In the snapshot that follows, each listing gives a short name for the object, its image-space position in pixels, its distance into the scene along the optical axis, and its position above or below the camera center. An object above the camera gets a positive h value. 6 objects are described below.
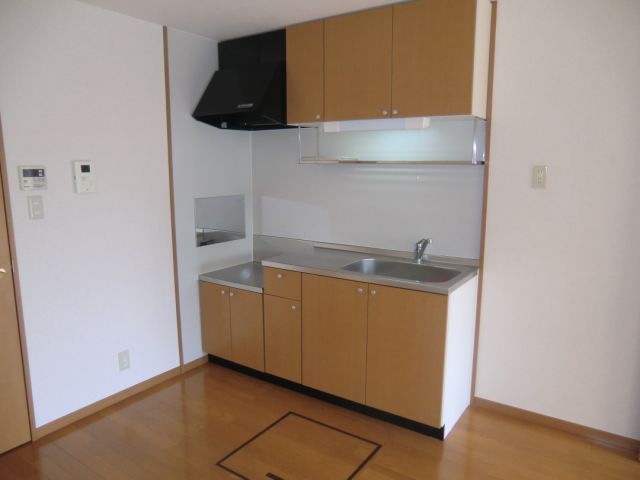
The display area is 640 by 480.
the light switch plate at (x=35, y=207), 2.42 -0.20
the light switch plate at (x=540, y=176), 2.52 -0.04
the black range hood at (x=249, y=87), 2.95 +0.54
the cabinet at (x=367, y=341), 2.46 -1.02
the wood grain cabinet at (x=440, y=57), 2.35 +0.58
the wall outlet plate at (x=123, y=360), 2.93 -1.21
